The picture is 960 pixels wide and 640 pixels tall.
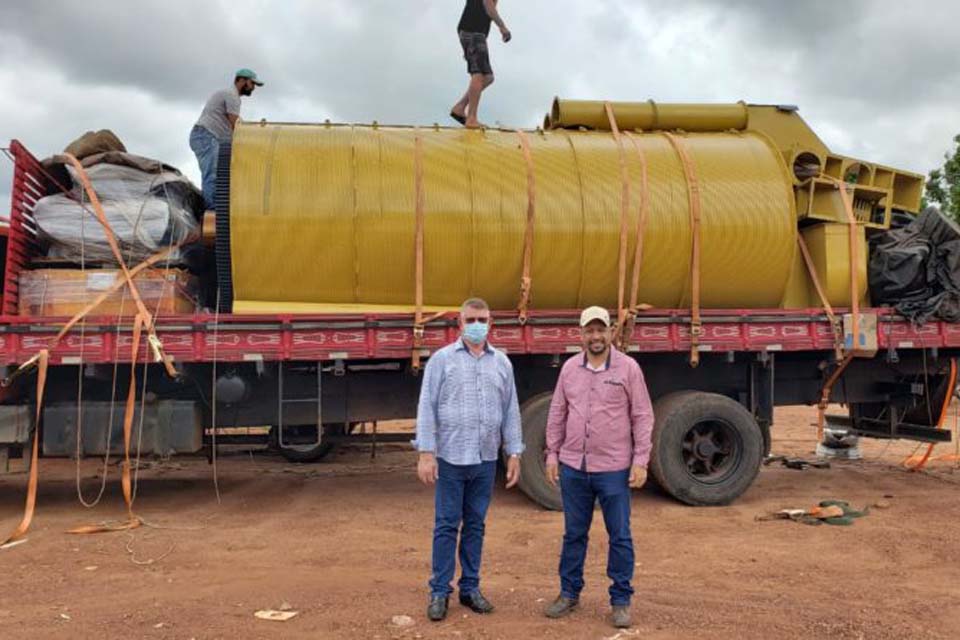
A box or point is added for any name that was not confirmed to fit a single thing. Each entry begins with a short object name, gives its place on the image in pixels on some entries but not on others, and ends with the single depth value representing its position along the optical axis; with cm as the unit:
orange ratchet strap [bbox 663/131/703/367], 736
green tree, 2343
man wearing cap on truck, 728
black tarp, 774
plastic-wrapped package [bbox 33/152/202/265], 670
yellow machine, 695
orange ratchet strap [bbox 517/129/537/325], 716
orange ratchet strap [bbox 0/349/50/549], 614
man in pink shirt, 414
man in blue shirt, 426
